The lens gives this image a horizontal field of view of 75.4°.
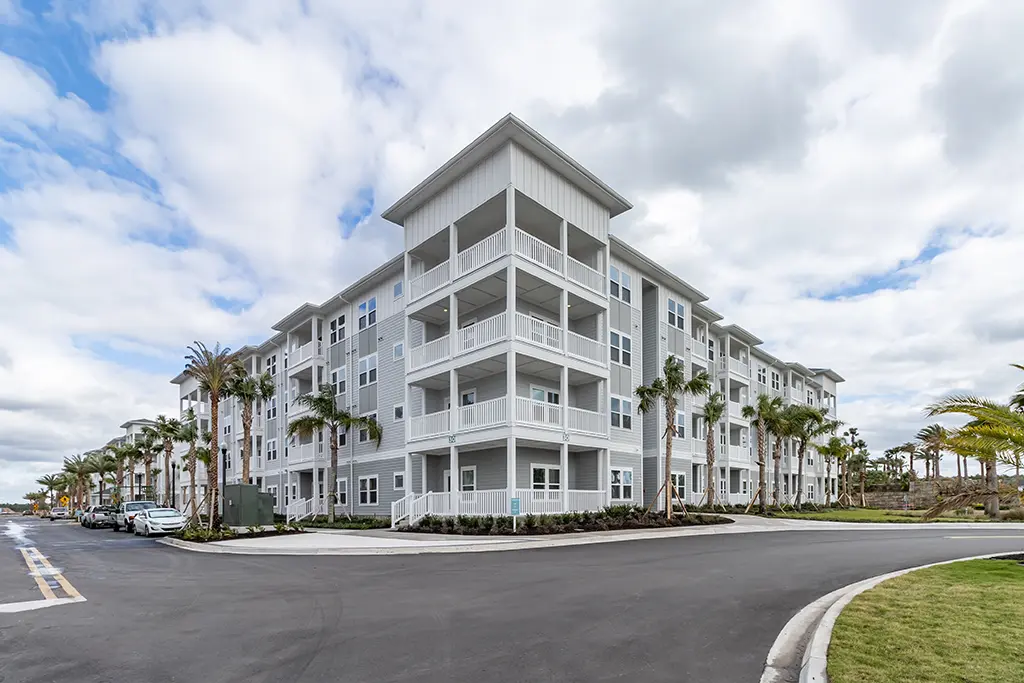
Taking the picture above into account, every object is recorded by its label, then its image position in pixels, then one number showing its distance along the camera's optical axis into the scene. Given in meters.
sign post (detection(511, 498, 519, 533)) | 23.58
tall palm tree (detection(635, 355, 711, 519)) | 31.16
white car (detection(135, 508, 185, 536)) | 32.16
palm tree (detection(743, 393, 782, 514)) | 42.44
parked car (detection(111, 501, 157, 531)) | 36.97
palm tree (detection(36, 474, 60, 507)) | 112.73
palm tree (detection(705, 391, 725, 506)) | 38.94
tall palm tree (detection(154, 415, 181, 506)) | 48.62
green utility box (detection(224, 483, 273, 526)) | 32.41
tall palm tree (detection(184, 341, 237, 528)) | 30.05
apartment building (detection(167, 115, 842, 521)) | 26.64
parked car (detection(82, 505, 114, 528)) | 43.59
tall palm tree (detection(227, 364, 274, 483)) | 40.53
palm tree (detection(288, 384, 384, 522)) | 34.84
